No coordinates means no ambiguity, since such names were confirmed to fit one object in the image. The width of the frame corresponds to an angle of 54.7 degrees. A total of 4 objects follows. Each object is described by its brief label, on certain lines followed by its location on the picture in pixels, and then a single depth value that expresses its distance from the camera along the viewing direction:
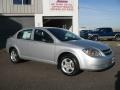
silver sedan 3.58
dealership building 9.26
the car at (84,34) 15.00
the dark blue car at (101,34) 14.31
